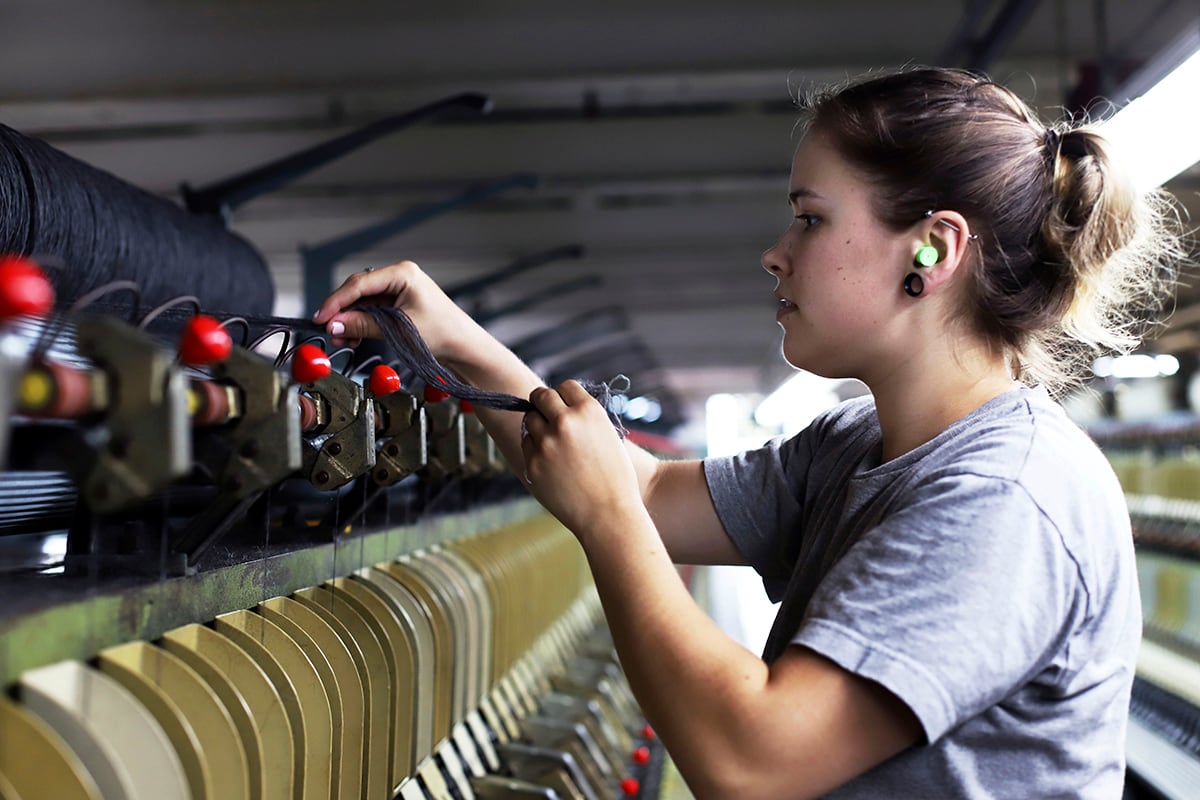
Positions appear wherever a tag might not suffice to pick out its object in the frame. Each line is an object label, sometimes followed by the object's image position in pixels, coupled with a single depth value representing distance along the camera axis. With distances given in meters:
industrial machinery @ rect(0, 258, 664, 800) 0.83
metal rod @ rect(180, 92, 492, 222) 2.46
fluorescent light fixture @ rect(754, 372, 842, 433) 10.03
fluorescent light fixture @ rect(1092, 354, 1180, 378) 6.21
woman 1.03
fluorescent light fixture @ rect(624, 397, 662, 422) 7.41
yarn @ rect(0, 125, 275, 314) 1.48
